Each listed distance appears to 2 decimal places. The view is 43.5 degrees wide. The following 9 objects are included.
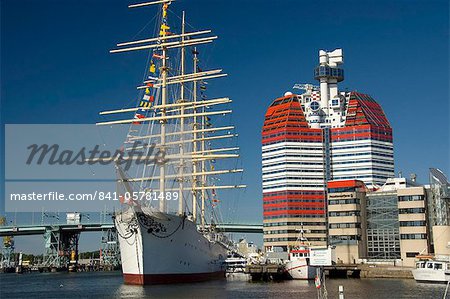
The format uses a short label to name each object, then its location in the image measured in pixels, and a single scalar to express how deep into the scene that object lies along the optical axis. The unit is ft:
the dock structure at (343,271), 323.57
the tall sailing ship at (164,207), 244.42
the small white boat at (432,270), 253.24
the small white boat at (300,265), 299.58
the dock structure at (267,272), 311.47
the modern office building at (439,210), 310.65
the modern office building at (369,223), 348.79
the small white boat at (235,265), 397.47
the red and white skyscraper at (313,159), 593.42
